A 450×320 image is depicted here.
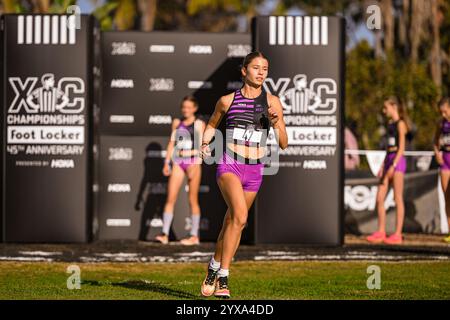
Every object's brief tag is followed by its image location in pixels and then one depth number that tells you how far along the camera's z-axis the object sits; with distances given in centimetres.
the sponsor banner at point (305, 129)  1745
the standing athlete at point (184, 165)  1770
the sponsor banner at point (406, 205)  2025
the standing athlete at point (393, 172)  1830
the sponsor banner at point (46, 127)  1741
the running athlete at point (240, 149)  1105
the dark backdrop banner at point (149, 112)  1856
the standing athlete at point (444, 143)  1805
